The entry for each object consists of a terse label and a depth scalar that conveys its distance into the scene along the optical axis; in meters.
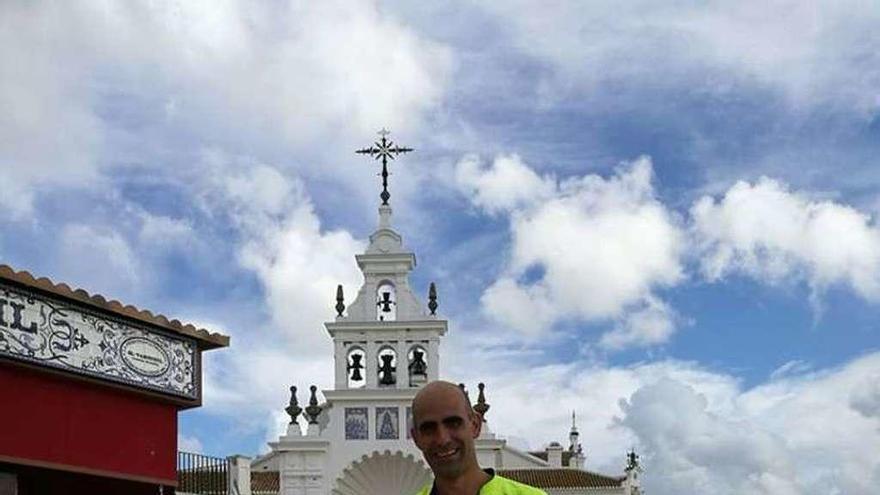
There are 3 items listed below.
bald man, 2.94
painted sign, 11.45
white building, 33.53
